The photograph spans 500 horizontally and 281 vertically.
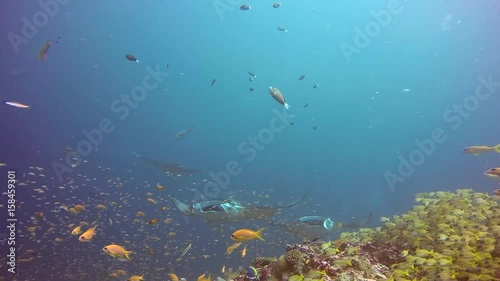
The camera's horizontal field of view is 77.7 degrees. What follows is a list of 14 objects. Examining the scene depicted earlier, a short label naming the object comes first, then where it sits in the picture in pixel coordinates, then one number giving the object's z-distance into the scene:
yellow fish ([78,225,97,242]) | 7.23
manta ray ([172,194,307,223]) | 7.87
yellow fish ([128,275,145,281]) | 7.20
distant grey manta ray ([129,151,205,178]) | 21.16
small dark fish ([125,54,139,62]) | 12.53
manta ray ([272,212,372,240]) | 8.23
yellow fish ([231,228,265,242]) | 5.51
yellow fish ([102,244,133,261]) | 6.68
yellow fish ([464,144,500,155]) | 7.95
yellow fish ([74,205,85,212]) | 10.56
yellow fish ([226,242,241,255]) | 8.05
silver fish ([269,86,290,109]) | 8.38
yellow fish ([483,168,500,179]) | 6.57
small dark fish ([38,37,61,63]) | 8.65
